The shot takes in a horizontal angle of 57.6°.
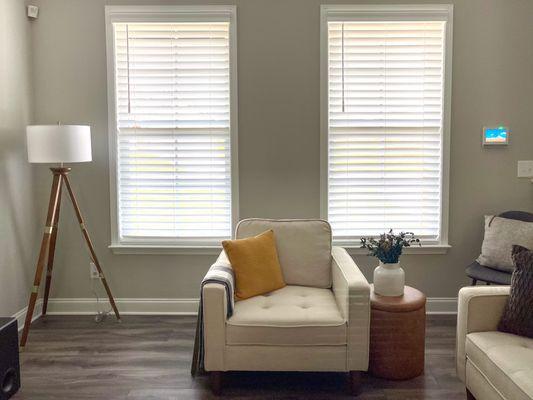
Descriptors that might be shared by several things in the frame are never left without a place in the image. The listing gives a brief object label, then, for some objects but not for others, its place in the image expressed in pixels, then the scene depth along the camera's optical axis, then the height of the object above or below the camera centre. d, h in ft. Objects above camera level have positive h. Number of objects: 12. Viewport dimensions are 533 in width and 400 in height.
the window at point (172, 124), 12.68 +1.10
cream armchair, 8.80 -3.12
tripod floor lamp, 11.14 +0.26
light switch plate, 12.74 -0.05
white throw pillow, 11.37 -1.77
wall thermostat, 12.66 +0.81
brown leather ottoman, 9.28 -3.29
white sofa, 6.70 -2.81
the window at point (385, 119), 12.57 +1.23
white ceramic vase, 9.73 -2.30
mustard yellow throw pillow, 9.99 -2.11
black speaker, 5.68 -2.33
